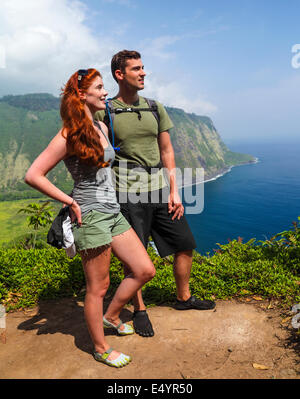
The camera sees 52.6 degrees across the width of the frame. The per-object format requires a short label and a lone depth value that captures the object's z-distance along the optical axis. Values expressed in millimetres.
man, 3242
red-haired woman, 2512
